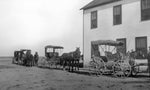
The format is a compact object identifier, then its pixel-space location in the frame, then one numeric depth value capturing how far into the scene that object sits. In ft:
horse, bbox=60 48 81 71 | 50.80
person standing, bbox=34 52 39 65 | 78.74
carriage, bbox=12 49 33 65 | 80.11
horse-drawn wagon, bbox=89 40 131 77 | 36.54
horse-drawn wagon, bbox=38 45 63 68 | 63.18
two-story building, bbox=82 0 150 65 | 46.93
